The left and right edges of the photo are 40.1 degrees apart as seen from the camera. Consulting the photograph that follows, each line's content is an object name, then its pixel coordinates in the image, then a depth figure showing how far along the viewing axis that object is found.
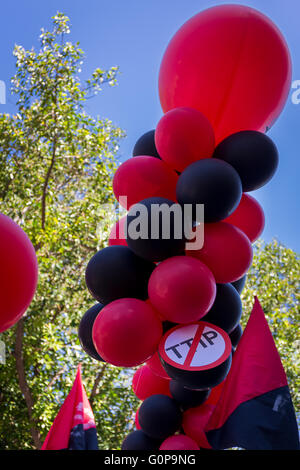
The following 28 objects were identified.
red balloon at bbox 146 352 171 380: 2.49
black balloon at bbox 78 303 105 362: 2.41
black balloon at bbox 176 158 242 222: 2.16
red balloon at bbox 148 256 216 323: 2.02
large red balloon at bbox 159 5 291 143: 2.50
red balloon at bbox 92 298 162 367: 2.02
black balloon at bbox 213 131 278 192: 2.37
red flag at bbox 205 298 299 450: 2.19
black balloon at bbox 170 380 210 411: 2.77
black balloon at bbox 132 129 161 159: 2.83
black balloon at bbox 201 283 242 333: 2.31
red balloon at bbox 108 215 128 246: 2.58
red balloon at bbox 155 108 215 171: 2.39
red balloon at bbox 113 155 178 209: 2.45
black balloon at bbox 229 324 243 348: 2.76
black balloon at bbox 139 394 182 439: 2.79
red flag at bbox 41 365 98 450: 3.24
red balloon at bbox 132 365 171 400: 3.02
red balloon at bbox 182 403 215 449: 2.69
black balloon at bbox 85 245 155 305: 2.21
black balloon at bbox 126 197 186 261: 2.15
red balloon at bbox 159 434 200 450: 2.68
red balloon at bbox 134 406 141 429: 3.05
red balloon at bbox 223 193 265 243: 2.73
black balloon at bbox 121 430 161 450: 2.89
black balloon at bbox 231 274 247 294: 2.79
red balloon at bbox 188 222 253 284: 2.25
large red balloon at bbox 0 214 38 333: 1.78
